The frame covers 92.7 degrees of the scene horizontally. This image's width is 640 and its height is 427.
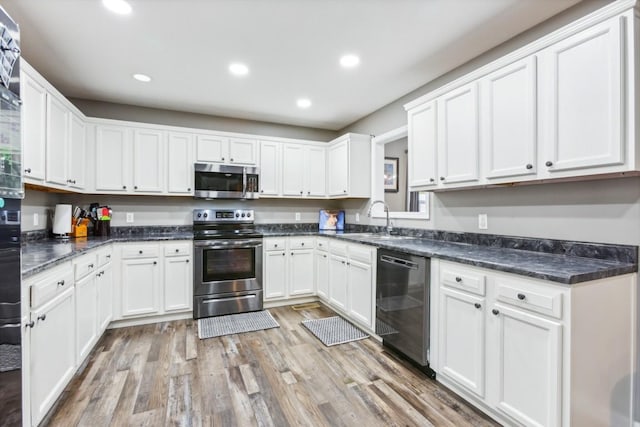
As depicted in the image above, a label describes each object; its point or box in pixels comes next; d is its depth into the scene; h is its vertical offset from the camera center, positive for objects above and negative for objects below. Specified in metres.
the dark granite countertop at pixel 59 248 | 1.64 -0.28
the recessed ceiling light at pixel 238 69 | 2.79 +1.35
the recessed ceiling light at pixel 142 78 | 2.98 +1.33
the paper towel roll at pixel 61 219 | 3.04 -0.07
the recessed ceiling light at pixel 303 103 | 3.64 +1.34
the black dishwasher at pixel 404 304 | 2.23 -0.73
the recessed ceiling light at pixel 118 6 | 1.95 +1.34
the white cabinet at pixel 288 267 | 3.82 -0.70
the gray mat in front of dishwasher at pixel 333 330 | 2.91 -1.20
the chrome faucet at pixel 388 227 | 3.51 -0.17
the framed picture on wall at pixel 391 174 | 4.82 +0.61
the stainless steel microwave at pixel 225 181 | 3.76 +0.39
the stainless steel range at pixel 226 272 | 3.46 -0.71
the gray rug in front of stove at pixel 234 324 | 3.07 -1.20
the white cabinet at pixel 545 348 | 1.43 -0.69
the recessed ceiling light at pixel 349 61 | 2.64 +1.35
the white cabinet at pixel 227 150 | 3.83 +0.81
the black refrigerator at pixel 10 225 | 1.17 -0.05
